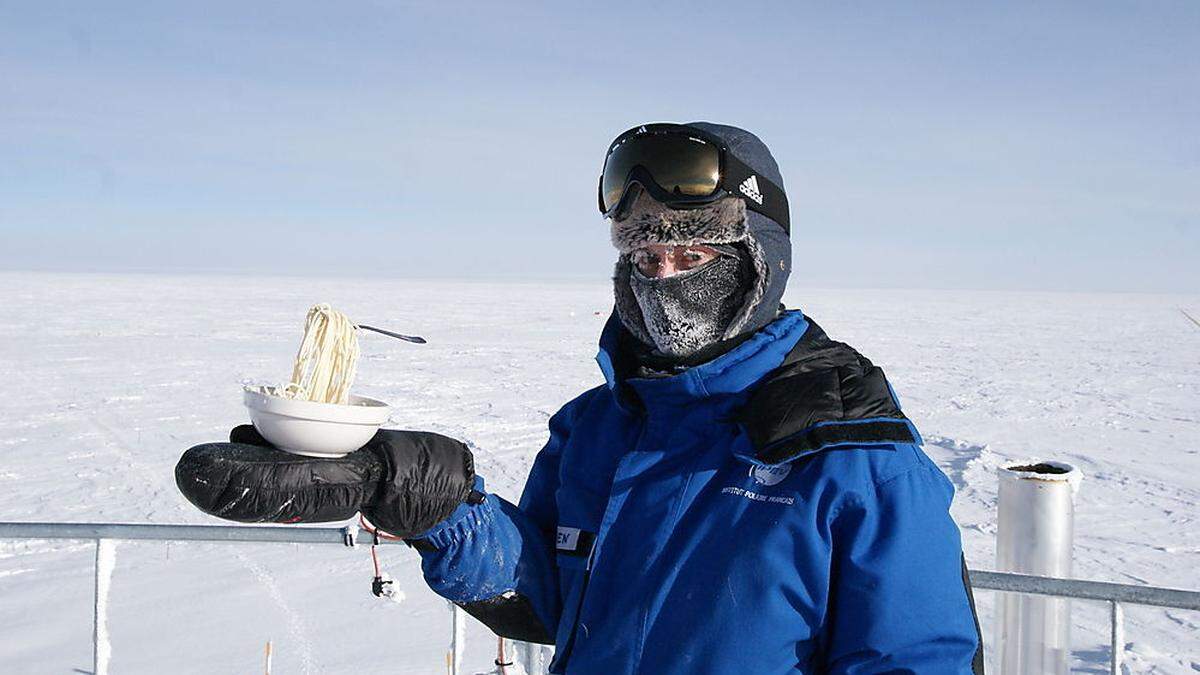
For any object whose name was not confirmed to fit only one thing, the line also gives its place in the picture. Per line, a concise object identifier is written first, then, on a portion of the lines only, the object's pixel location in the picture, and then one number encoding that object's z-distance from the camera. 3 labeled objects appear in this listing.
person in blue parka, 1.29
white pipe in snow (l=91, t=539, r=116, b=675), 2.75
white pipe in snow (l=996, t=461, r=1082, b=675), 2.32
